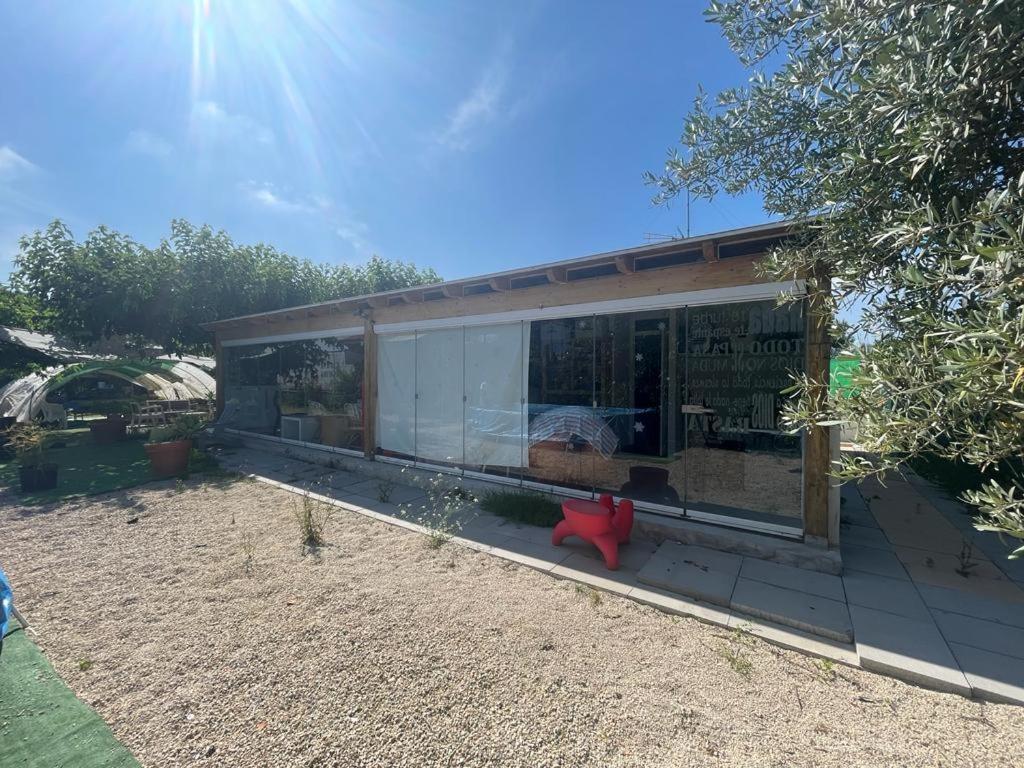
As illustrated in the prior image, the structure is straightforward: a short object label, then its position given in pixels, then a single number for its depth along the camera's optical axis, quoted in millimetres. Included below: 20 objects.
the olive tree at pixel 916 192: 1241
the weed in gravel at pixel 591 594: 3051
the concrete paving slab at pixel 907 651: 2229
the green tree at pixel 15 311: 14414
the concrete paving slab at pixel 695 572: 3131
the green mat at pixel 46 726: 1772
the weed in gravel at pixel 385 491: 5457
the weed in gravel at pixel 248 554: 3527
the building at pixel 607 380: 3932
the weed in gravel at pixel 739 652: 2355
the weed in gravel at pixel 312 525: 4039
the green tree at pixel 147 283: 9891
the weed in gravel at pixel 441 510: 4190
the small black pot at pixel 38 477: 5879
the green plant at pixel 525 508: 4648
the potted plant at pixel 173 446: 6727
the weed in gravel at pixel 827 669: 2295
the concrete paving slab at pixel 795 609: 2672
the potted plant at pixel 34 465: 5895
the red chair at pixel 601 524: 3570
